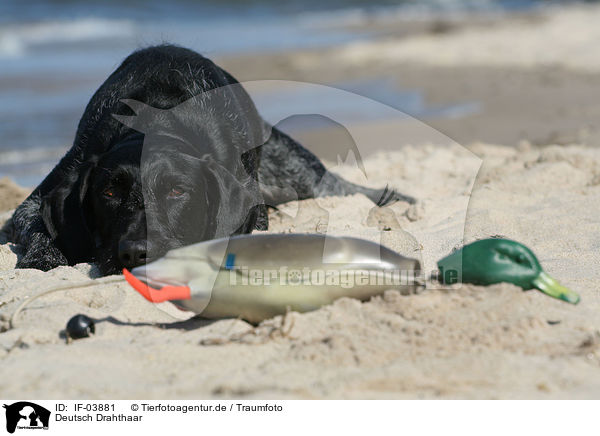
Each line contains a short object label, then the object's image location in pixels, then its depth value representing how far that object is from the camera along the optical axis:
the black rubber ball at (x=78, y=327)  6.00
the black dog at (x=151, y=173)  7.64
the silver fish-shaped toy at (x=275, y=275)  5.83
